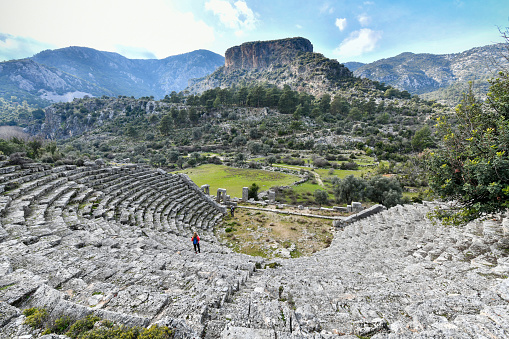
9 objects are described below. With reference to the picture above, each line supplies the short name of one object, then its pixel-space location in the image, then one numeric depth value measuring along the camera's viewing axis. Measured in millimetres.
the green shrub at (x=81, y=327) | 2927
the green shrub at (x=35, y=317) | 3038
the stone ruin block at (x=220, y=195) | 23172
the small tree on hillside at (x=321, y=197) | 26000
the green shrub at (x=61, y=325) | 3078
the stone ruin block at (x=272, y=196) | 24742
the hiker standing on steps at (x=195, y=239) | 10133
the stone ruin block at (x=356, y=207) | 20672
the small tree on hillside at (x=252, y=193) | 25536
